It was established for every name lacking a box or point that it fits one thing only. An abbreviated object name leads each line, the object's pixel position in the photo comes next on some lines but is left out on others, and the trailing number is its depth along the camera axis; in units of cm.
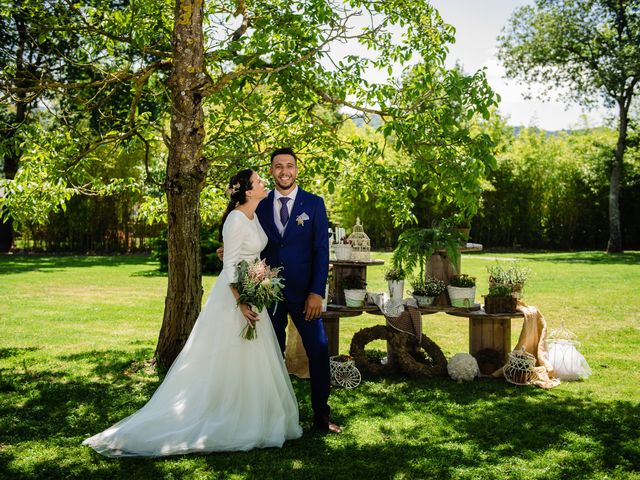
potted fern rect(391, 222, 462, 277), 627
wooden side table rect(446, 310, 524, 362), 641
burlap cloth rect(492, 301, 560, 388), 623
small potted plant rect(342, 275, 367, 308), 627
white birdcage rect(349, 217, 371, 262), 639
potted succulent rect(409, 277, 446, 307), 632
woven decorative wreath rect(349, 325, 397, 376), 636
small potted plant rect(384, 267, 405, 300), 638
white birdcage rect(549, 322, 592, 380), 625
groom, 469
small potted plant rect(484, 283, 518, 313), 627
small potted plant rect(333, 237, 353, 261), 639
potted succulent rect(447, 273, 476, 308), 626
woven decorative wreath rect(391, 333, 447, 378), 621
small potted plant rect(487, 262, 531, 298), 632
